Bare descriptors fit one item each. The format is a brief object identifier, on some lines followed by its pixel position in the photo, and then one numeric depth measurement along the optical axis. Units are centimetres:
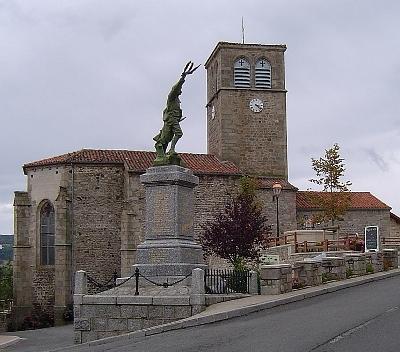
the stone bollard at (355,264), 2272
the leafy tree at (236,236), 2652
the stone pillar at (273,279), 1755
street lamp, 3299
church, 3712
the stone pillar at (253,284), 1770
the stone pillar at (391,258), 2654
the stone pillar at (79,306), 1619
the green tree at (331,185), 3959
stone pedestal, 1752
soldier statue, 1917
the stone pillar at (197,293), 1541
